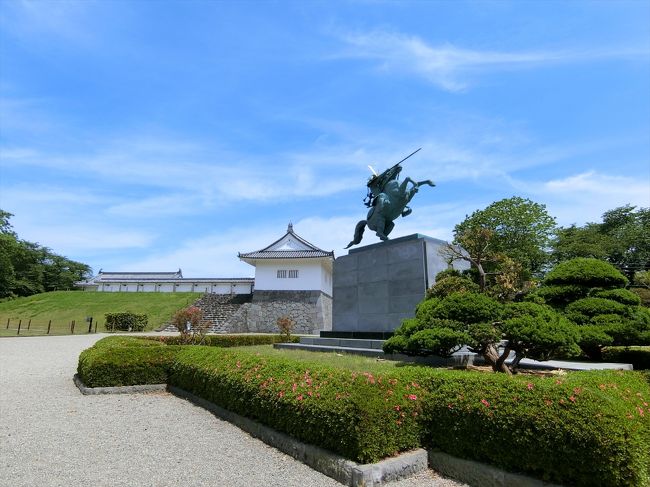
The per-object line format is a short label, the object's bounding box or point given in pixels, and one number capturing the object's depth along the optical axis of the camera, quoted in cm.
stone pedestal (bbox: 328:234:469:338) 1096
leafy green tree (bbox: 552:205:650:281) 3412
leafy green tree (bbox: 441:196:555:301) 2956
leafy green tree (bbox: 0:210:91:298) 3642
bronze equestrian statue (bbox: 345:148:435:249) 1205
